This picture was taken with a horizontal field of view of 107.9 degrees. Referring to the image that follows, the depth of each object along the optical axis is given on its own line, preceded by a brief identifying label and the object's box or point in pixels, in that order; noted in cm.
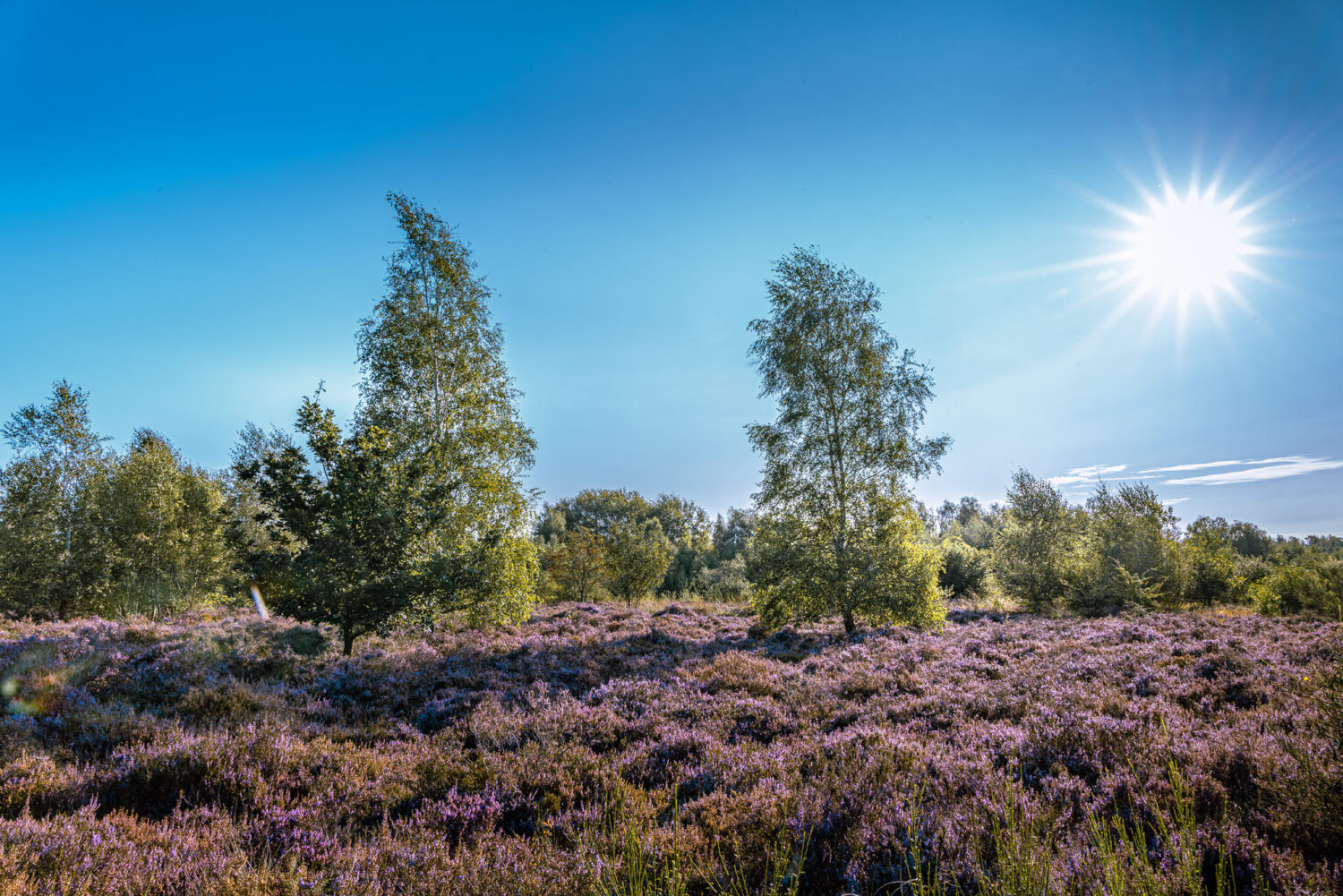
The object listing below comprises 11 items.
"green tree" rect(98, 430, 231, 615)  2181
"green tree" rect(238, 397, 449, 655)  930
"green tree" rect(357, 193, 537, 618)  1066
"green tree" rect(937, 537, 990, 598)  3022
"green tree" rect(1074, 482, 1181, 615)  1978
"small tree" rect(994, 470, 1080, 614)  2370
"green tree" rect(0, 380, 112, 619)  1986
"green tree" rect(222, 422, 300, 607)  933
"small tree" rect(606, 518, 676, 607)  3116
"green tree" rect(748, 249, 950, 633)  1285
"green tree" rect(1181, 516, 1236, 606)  2192
